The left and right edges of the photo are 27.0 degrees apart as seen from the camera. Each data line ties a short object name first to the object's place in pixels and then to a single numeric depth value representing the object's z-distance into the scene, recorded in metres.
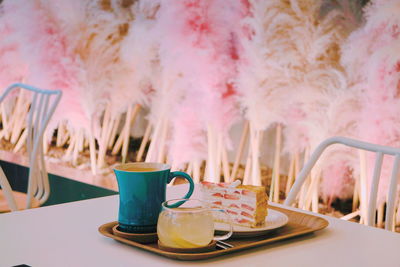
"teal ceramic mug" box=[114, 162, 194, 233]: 1.25
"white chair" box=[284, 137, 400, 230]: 1.58
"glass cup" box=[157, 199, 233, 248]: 1.17
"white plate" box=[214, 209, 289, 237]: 1.27
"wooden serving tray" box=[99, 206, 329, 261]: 1.17
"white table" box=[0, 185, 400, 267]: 1.18
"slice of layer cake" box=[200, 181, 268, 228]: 1.30
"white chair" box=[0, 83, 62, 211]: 2.22
